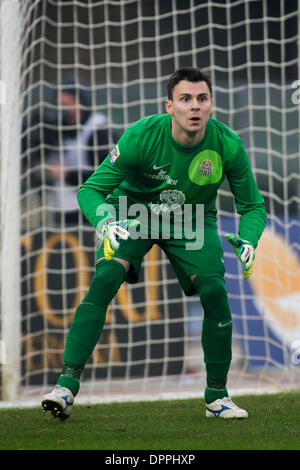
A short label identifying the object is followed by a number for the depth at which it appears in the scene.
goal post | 11.54
